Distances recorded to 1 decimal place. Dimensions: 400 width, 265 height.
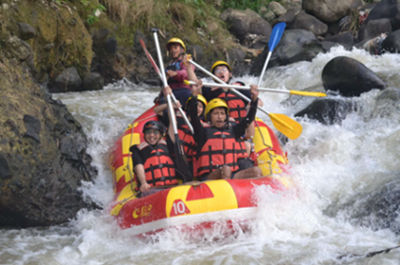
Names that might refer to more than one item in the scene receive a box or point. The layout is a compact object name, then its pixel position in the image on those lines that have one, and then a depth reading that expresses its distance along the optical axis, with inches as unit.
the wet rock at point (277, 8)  1001.4
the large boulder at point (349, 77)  471.2
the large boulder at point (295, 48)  678.5
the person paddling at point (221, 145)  303.4
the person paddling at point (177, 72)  413.7
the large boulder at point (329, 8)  883.4
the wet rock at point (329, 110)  451.5
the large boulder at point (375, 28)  725.3
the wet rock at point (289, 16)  897.5
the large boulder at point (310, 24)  868.6
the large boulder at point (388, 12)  725.3
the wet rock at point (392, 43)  597.0
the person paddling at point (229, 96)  389.4
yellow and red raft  256.7
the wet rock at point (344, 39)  756.6
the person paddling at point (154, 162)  307.9
